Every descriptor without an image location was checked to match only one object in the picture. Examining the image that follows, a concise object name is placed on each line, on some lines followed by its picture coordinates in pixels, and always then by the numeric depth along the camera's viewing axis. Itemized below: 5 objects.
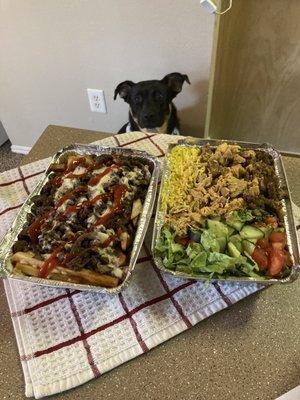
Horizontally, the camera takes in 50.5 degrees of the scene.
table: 0.55
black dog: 1.35
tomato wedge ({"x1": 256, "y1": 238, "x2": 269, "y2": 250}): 0.63
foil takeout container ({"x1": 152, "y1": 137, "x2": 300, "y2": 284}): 0.59
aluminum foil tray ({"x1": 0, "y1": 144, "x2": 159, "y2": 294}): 0.60
